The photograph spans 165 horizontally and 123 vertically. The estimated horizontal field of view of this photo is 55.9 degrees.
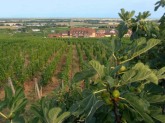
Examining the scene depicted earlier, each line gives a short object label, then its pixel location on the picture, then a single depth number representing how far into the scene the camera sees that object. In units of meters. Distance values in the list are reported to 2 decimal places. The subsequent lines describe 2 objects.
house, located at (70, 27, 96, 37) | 60.47
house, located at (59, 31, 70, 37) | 57.94
